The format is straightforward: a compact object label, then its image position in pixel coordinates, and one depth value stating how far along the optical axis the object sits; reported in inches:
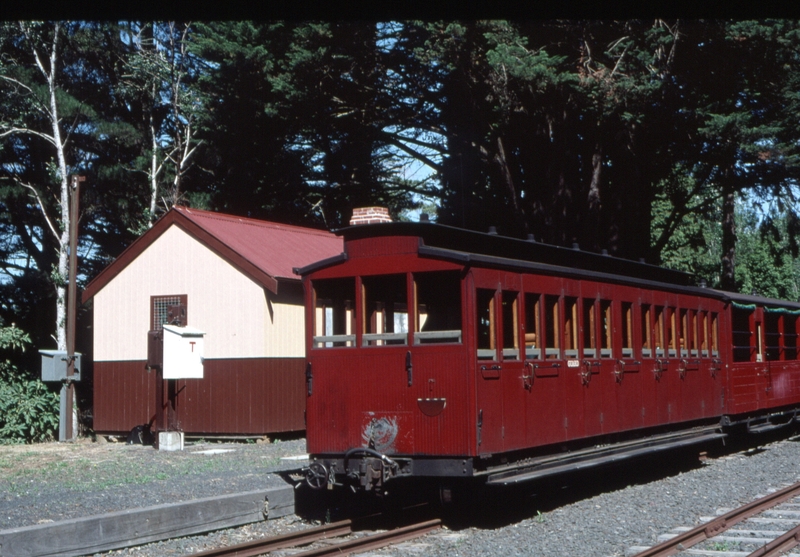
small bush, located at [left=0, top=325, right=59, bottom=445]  898.1
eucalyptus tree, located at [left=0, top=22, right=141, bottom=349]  1093.8
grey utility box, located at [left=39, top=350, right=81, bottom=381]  772.6
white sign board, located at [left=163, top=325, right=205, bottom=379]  671.1
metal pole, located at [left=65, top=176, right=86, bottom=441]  784.3
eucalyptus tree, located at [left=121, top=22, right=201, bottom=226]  1134.4
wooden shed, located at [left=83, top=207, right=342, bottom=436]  735.1
